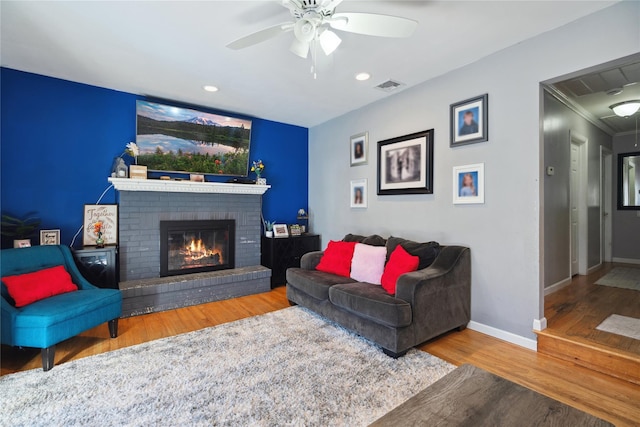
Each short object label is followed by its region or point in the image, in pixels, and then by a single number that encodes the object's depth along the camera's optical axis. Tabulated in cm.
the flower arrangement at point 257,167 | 468
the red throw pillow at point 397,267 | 280
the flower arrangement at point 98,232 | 349
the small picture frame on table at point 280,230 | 471
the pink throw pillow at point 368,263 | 315
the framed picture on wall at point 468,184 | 289
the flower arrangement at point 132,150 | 366
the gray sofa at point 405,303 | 240
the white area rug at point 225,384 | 174
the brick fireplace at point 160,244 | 356
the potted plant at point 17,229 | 299
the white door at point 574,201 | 425
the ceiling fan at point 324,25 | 178
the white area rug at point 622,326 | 245
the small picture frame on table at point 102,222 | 350
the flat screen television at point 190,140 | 380
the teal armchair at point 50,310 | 217
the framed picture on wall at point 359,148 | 418
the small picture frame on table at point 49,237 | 322
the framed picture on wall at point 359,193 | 423
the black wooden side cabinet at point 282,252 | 458
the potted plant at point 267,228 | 475
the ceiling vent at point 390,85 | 340
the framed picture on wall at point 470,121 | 286
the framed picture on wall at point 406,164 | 335
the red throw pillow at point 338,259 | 346
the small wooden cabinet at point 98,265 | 324
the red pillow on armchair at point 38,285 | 236
